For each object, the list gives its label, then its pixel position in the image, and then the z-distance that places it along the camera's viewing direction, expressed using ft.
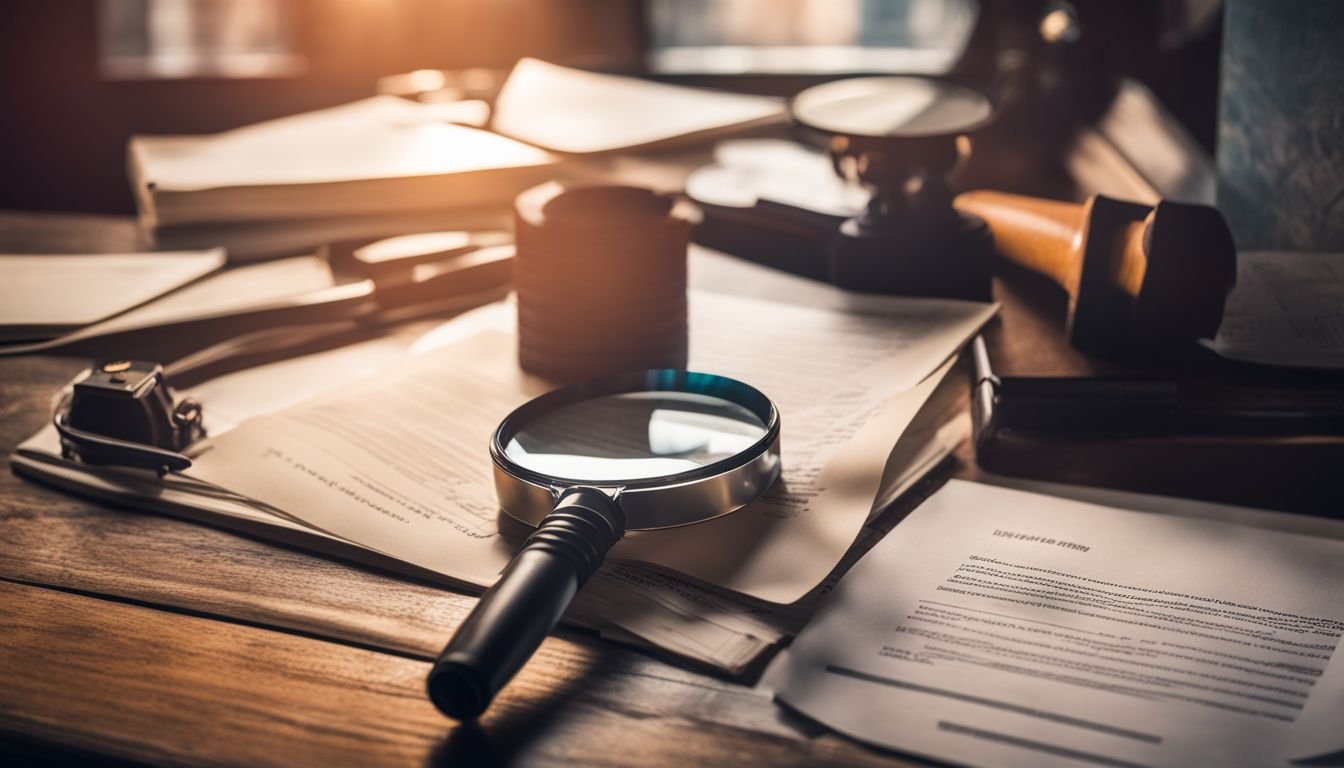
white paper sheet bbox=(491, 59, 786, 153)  4.40
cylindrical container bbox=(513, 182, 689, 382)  2.84
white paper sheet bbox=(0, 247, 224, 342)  3.33
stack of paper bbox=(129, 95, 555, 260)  4.01
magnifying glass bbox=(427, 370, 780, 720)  1.64
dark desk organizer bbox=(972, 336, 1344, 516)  2.42
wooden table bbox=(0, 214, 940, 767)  1.62
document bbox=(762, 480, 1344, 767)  1.61
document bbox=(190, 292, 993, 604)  2.10
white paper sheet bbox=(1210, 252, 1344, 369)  2.62
